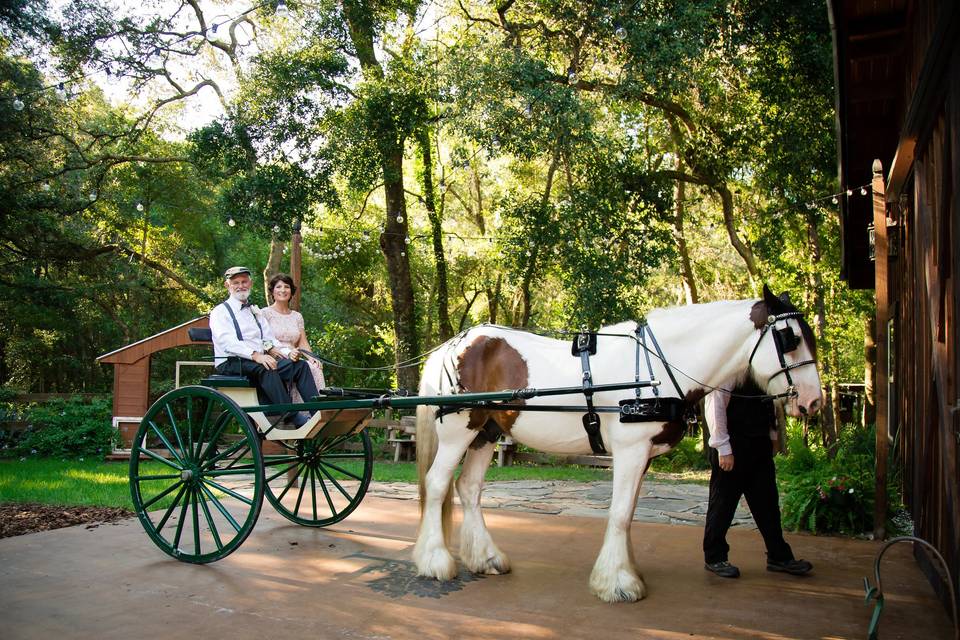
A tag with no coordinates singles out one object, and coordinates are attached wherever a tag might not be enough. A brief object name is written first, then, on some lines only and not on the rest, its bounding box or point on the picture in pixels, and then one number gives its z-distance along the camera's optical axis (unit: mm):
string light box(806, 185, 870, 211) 6598
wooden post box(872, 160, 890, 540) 5977
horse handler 4953
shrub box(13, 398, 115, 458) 14219
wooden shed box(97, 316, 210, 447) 13664
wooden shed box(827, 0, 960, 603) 3998
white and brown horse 4480
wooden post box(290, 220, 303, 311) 8820
